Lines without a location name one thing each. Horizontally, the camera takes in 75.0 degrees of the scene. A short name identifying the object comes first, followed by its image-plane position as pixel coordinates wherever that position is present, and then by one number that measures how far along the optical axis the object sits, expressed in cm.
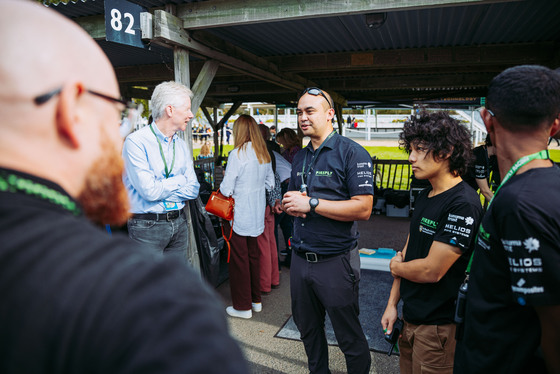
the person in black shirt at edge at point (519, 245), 116
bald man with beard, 47
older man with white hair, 283
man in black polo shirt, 241
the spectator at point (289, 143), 618
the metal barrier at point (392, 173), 1017
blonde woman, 376
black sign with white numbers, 323
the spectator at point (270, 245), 420
